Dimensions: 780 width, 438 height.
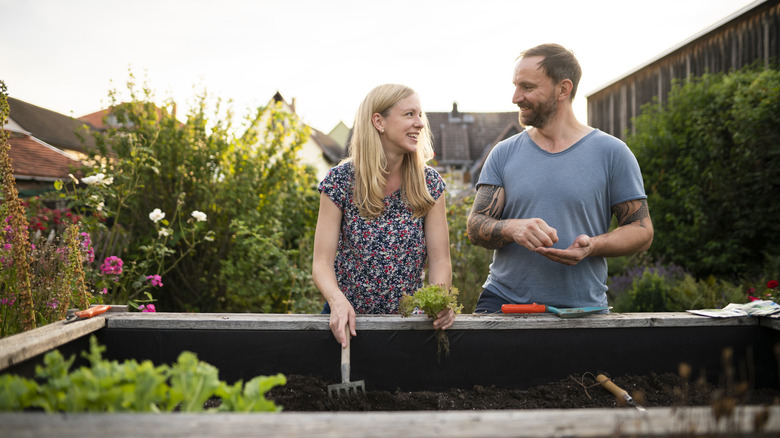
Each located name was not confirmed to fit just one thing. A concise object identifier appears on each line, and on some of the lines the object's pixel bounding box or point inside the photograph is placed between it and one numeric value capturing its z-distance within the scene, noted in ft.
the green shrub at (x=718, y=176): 16.49
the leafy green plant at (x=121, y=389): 3.07
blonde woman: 6.81
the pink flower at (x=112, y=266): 10.17
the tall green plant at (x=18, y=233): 6.15
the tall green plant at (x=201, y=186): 15.02
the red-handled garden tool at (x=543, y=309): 6.07
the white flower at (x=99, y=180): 10.98
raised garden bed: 5.84
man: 6.64
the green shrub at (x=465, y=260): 15.21
